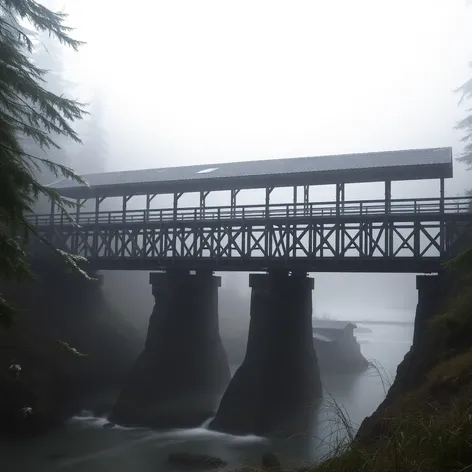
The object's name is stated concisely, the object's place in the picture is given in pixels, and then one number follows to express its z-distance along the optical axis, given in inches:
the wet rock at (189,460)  546.9
